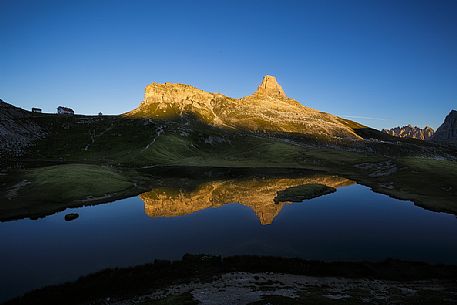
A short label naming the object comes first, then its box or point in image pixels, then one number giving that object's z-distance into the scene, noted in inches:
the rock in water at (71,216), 2801.2
